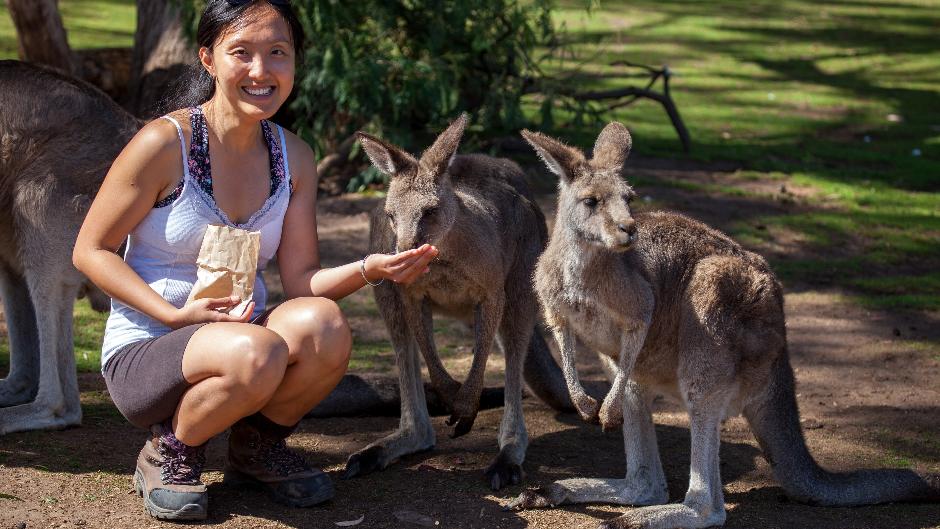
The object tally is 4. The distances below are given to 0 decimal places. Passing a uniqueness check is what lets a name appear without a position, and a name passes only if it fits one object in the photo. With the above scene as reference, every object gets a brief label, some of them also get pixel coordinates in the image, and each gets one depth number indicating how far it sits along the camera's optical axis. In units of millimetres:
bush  6988
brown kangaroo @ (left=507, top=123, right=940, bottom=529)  3324
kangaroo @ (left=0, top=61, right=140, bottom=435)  3863
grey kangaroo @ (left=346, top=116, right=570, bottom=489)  3619
